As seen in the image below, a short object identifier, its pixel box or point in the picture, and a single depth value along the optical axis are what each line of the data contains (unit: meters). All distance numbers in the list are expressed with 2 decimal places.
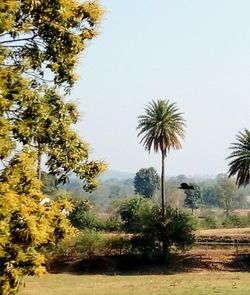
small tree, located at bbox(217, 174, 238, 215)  193.65
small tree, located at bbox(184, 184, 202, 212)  189.50
